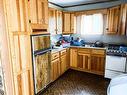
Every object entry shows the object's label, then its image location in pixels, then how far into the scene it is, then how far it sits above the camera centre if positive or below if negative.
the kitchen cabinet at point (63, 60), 3.48 -0.78
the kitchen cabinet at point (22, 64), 1.79 -0.50
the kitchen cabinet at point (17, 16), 1.65 +0.35
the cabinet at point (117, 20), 2.98 +0.49
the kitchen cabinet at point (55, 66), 2.98 -0.84
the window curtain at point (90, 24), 3.92 +0.47
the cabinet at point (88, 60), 3.46 -0.79
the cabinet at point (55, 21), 3.32 +0.51
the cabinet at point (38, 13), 2.12 +0.50
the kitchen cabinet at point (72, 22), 4.09 +0.56
